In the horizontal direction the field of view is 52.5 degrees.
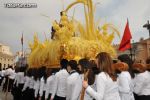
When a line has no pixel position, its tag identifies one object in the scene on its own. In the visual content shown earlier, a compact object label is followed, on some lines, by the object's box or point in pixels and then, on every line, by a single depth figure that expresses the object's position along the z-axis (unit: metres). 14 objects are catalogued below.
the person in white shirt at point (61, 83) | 3.51
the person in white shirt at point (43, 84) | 4.12
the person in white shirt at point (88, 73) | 2.24
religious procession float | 5.36
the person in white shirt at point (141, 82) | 3.21
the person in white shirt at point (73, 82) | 2.65
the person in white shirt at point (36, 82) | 4.55
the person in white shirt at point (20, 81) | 6.30
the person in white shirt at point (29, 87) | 5.12
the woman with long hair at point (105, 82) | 2.15
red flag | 6.08
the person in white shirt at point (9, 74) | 8.86
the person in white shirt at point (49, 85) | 3.67
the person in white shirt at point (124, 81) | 2.82
